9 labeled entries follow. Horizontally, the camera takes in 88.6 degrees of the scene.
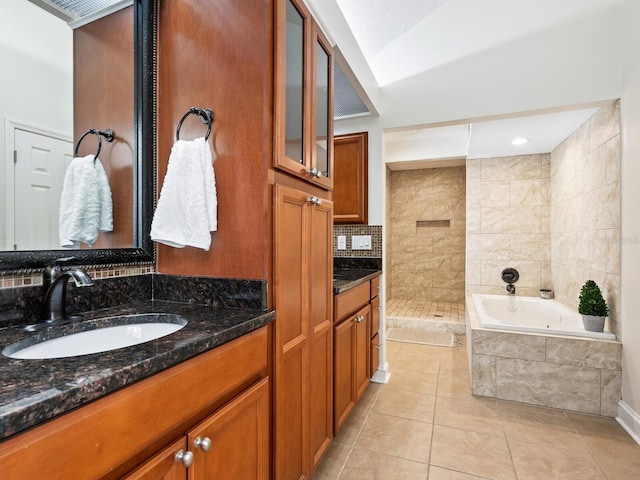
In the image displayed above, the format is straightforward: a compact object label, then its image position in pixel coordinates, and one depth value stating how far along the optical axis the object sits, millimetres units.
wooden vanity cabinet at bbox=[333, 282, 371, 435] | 1672
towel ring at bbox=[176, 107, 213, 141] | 1146
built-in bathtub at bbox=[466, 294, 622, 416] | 2088
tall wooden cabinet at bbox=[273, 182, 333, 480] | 1121
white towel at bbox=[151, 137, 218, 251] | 1097
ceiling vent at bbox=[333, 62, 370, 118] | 2082
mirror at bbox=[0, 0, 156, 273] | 958
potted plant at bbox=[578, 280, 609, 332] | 2188
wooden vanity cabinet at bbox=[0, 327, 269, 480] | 475
